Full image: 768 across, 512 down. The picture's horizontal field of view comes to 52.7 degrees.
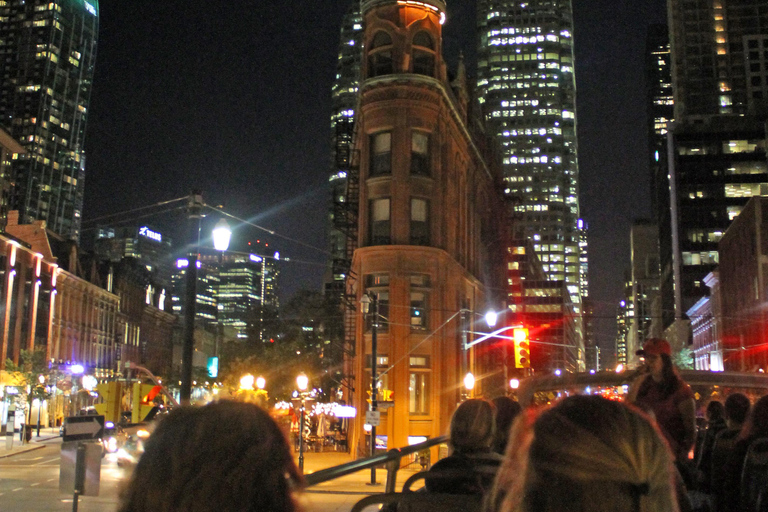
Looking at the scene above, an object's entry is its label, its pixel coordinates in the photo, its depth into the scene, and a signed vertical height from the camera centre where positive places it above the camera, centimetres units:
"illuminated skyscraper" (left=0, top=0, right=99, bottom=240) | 18338 +3876
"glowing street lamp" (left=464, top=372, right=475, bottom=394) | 3853 +15
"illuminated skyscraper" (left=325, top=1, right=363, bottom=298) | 14765 +6313
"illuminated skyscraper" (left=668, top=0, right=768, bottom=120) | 15512 +6725
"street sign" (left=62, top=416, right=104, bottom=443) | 1355 -85
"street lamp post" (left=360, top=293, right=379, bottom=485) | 2852 +141
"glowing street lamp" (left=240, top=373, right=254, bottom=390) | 3989 +1
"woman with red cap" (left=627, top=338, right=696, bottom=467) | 618 -11
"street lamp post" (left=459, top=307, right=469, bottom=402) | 3997 +154
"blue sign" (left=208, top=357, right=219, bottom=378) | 2132 +41
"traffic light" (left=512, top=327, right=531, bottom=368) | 3002 +137
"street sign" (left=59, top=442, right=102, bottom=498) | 1262 -145
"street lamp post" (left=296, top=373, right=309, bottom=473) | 3517 +3
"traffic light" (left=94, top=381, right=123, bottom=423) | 3591 -81
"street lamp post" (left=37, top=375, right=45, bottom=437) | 5400 -11
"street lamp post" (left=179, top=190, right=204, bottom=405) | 1545 +195
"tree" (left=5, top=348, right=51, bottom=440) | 5253 +48
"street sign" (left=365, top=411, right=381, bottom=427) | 2860 -130
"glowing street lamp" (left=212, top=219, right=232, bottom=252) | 1816 +338
